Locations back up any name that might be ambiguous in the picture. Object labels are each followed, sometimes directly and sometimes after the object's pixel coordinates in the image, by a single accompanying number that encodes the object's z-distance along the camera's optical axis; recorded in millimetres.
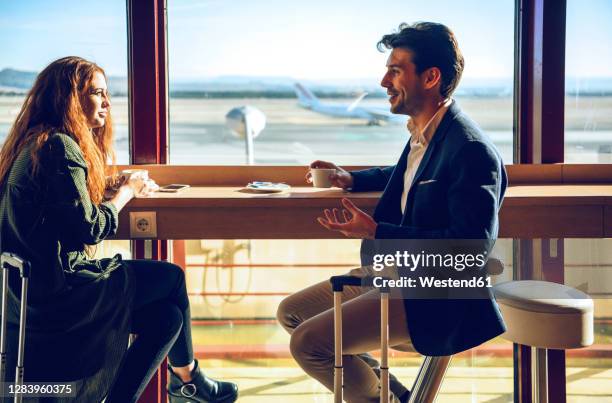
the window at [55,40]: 2912
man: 1841
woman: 1956
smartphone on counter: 2590
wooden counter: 2404
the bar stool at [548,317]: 2014
